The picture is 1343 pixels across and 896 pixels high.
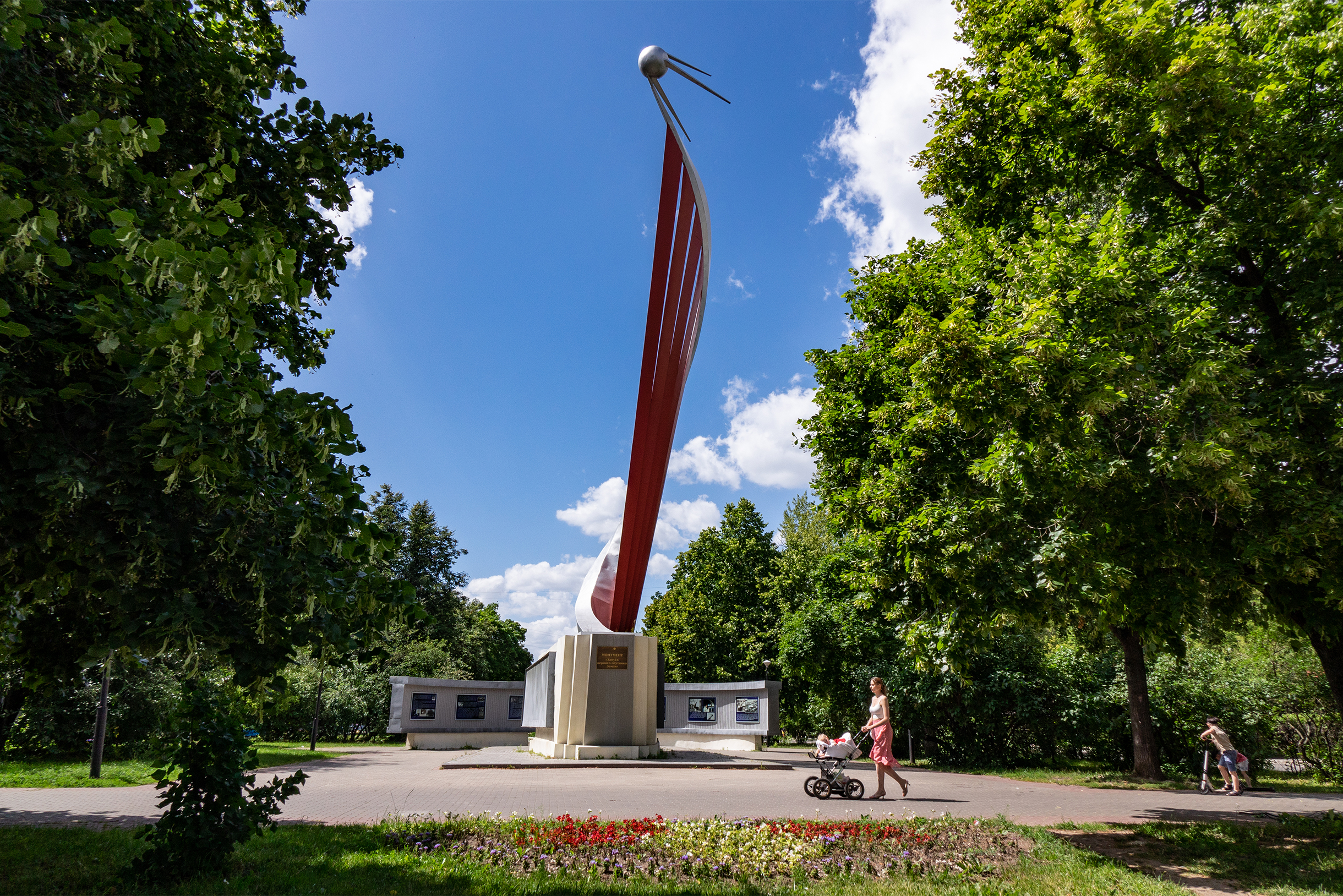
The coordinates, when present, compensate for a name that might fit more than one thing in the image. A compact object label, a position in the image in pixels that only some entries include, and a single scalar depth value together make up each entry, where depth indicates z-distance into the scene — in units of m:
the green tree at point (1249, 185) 6.95
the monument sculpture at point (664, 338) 16.89
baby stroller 10.73
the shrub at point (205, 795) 5.57
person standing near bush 13.20
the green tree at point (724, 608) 39.00
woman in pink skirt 10.95
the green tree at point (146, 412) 3.50
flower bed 6.43
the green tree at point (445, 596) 46.22
